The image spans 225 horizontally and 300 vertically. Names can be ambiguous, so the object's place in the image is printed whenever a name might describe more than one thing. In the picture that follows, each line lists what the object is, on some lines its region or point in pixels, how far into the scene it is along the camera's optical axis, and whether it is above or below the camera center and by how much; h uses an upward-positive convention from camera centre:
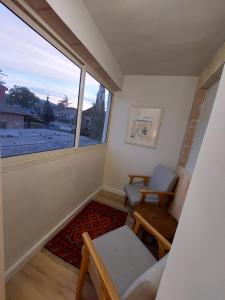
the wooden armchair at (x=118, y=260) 0.88 -1.01
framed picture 2.72 -0.01
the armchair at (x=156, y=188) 2.12 -0.93
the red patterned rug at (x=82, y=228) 1.62 -1.46
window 1.08 +0.16
